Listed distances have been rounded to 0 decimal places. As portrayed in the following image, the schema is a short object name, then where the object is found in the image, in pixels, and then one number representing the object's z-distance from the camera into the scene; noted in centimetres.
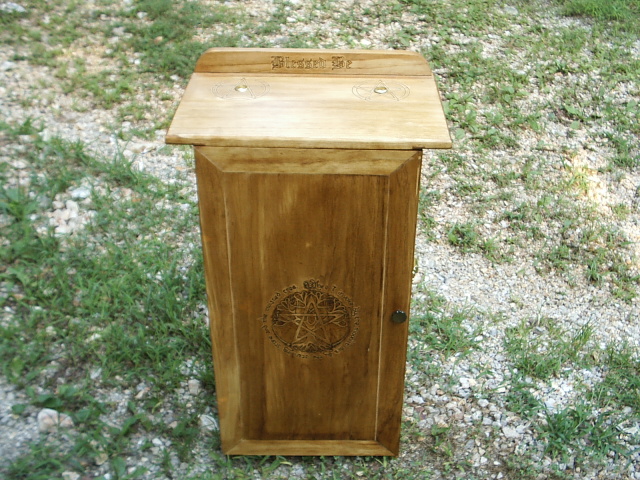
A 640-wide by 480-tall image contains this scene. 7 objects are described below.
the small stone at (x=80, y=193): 336
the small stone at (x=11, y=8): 446
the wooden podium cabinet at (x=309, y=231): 183
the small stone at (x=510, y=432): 256
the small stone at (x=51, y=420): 240
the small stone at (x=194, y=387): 263
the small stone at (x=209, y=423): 250
